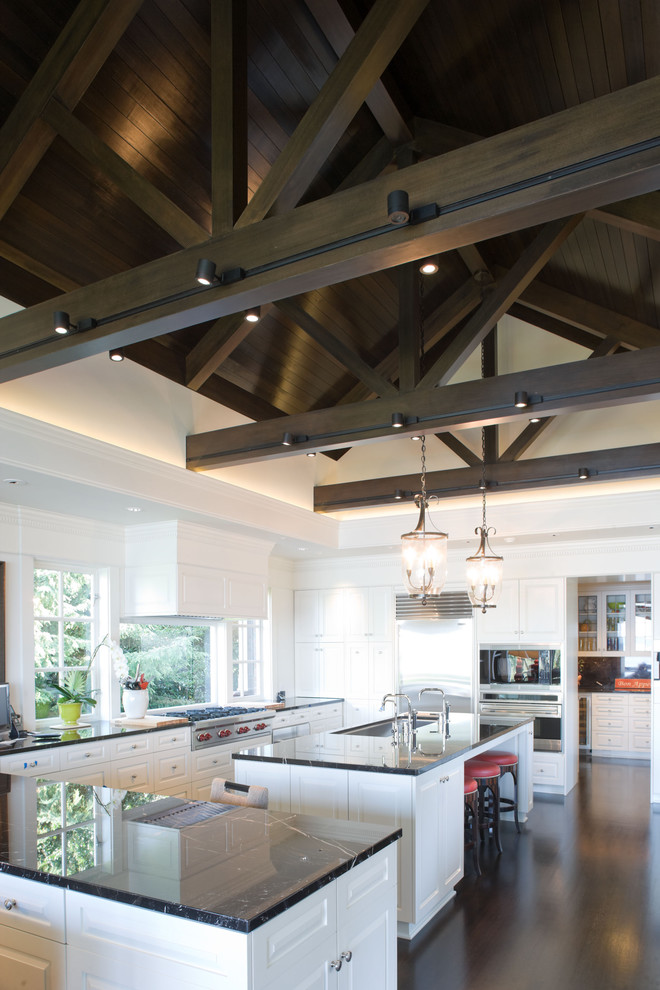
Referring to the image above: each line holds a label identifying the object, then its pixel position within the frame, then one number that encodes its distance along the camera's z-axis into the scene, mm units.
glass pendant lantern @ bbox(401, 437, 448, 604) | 4699
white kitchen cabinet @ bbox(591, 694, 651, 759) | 9500
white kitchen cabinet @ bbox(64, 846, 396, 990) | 1933
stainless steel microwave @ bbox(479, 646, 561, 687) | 7715
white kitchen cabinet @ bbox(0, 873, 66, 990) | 2240
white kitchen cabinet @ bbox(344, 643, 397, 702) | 8469
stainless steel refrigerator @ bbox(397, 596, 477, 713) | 8125
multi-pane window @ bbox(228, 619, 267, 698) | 7984
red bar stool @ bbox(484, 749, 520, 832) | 5992
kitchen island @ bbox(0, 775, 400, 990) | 1968
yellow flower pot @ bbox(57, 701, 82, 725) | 5430
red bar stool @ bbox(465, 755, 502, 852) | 5441
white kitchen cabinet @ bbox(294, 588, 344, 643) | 8844
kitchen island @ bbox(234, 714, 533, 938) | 3990
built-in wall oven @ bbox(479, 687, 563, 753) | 7629
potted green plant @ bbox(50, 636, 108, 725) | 5438
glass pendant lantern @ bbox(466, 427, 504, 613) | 5367
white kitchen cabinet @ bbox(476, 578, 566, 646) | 7727
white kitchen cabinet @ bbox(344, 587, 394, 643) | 8555
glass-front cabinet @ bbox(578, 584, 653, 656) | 9758
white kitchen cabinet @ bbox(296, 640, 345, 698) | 8758
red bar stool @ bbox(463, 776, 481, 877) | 5105
